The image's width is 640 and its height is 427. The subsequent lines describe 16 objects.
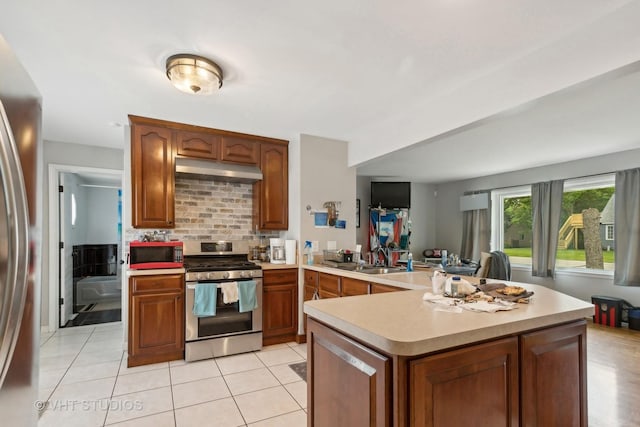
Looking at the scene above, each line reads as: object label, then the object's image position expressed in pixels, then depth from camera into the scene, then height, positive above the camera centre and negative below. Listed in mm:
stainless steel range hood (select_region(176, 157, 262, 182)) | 3367 +470
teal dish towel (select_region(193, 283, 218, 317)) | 3119 -828
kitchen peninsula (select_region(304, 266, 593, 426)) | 1031 -543
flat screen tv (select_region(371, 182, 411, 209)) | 6410 +356
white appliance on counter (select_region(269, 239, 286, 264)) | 3828 -444
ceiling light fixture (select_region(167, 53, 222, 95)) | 2094 +933
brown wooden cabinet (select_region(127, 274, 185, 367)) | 2996 -986
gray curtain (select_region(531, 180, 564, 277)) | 5254 -187
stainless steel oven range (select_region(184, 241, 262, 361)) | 3141 -1080
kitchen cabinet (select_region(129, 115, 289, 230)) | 3232 +571
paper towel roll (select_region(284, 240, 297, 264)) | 3731 -433
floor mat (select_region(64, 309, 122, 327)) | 4434 -1489
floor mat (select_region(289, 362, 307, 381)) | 2832 -1405
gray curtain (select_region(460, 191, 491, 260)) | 6426 -399
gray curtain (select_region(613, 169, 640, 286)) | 4336 -210
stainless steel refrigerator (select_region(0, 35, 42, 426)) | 829 -77
